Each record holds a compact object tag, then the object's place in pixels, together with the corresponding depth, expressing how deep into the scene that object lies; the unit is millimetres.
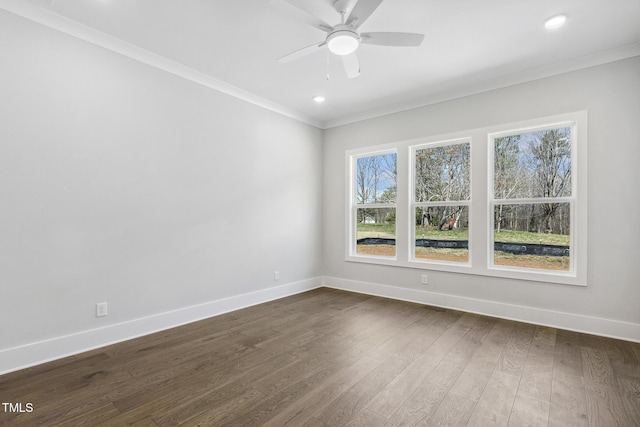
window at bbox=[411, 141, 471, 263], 4031
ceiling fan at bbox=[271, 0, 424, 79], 2182
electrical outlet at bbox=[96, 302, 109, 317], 2779
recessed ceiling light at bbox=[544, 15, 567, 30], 2518
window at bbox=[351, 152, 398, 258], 4703
